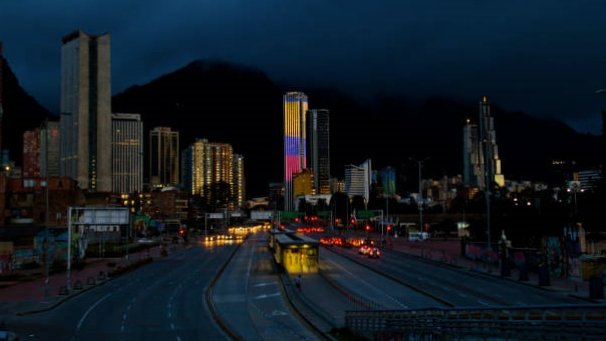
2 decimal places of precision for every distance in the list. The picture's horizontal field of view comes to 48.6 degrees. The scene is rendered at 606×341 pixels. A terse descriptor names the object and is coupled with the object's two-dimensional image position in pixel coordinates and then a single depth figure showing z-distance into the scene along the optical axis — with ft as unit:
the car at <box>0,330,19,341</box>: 82.94
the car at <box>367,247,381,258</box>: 285.04
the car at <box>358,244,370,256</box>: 295.48
